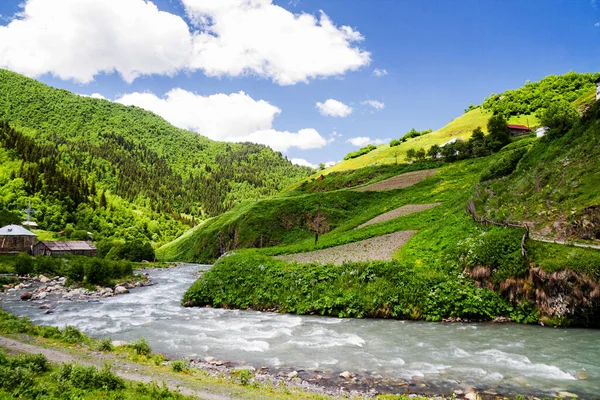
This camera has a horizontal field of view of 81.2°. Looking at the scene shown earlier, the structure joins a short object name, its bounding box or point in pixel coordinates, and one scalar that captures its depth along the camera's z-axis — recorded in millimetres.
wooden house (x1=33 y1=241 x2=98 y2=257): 78106
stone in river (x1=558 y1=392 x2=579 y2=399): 12338
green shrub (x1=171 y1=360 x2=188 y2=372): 15138
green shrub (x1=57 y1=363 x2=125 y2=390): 12047
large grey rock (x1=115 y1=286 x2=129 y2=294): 45244
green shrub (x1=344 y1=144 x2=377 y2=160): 187512
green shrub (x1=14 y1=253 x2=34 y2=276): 55406
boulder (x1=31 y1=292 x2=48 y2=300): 39188
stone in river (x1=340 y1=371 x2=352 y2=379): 15072
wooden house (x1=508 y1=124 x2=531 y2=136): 115794
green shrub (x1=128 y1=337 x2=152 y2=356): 17978
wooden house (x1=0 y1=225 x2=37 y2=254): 75250
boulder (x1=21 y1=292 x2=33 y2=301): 38669
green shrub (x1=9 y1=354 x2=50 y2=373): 13094
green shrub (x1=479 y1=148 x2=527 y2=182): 48688
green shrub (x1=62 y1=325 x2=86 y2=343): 19906
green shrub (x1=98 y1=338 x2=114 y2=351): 18281
